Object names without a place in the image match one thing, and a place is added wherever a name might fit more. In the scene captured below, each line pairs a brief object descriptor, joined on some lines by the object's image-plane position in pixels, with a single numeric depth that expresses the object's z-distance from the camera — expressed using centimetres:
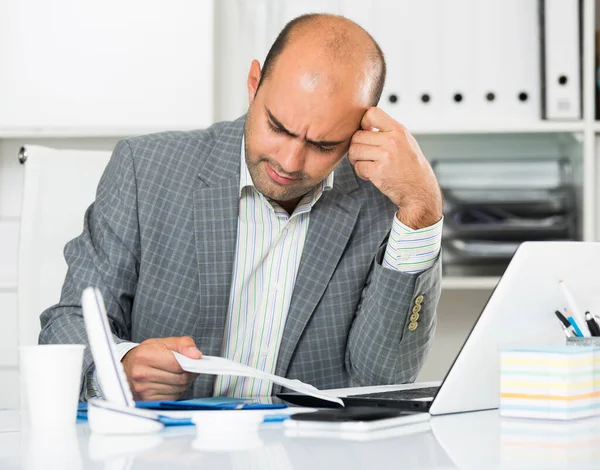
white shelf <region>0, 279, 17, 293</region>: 320
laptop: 198
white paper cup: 188
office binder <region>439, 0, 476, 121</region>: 324
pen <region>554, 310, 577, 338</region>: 204
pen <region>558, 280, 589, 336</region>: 204
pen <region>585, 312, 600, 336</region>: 204
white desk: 170
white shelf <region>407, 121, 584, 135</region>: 325
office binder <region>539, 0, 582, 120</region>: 318
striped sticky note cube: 193
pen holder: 202
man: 238
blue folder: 195
